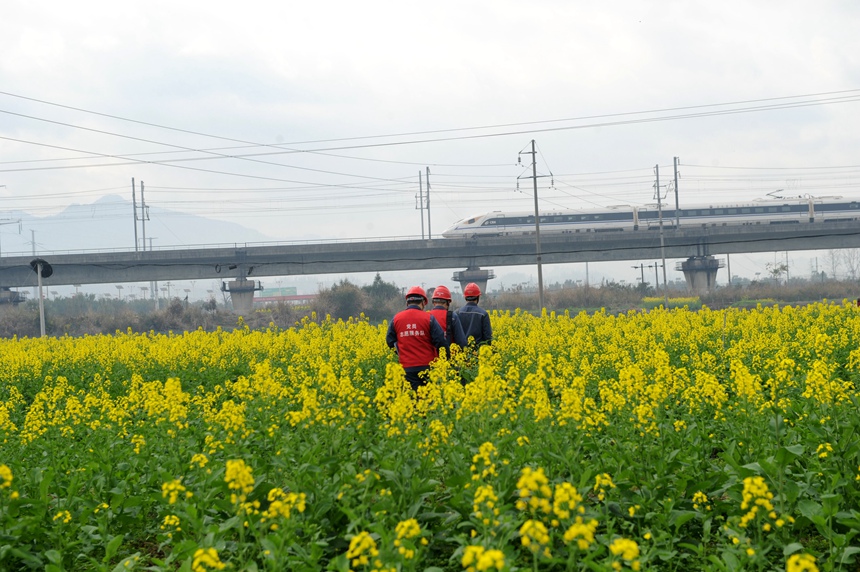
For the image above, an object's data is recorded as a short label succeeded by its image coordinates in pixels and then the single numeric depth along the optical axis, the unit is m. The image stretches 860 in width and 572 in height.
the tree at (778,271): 107.25
